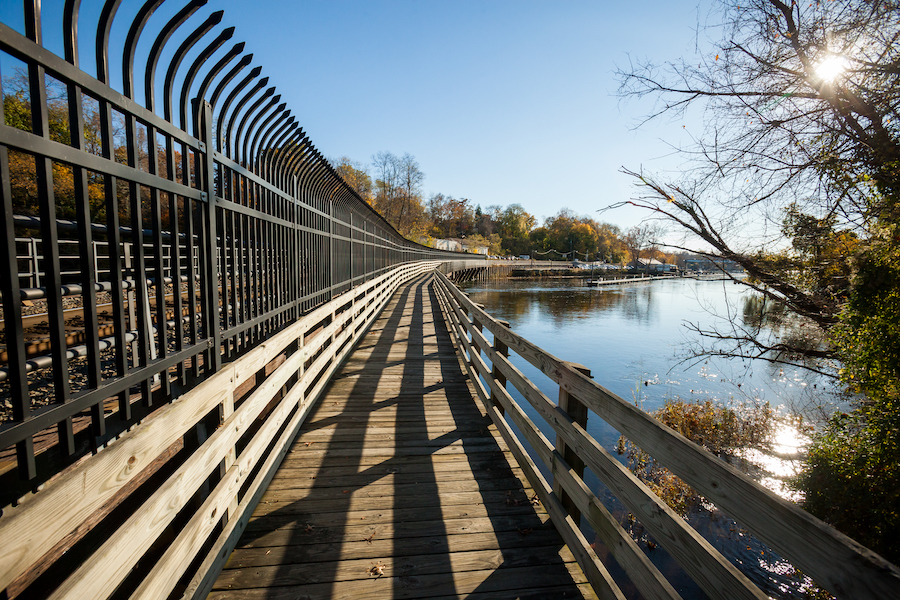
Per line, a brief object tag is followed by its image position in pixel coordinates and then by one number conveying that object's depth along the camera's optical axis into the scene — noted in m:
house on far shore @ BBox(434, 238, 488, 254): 77.74
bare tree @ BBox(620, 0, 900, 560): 4.77
